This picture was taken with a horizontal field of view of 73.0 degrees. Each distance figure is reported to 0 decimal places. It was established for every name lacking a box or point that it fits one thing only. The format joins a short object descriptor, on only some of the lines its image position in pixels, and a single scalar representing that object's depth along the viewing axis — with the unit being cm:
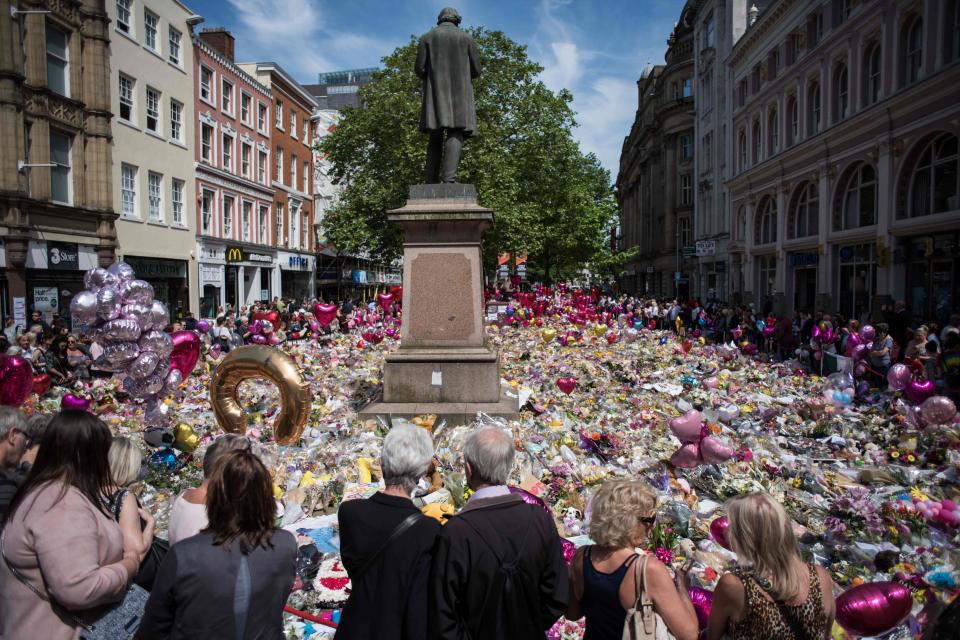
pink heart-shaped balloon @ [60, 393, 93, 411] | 743
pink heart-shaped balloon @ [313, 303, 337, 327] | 1714
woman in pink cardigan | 233
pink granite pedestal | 754
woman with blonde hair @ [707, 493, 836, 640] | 235
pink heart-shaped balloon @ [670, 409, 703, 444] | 591
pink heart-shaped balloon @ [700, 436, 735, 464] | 563
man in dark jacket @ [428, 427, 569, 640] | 235
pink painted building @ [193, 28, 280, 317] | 2911
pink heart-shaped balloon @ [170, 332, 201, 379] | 881
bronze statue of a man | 786
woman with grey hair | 242
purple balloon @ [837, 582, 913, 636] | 304
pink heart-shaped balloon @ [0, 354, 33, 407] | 732
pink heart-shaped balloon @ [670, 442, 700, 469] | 580
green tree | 2664
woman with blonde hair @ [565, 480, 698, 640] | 239
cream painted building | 2311
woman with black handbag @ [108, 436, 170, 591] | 267
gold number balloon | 623
